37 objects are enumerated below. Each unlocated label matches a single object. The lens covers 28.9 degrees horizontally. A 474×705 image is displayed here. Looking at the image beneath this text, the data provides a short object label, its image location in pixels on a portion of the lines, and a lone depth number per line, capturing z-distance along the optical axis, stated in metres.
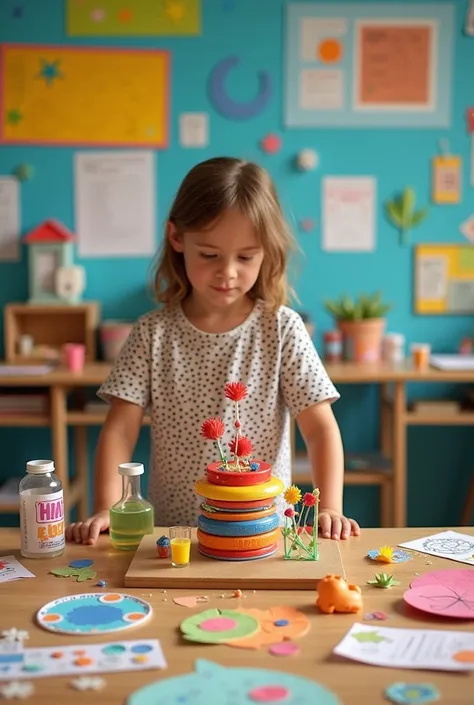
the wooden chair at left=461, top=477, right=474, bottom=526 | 3.24
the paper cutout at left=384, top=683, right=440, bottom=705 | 0.89
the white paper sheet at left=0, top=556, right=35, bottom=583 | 1.25
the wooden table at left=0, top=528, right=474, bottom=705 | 0.92
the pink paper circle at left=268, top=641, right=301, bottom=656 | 0.99
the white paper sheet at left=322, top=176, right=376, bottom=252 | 3.24
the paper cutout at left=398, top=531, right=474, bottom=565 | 1.31
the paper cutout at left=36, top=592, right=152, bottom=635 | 1.06
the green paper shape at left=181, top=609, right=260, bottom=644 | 1.03
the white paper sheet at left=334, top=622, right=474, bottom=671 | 0.96
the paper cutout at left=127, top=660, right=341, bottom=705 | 0.89
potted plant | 3.05
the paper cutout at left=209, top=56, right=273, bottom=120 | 3.19
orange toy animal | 1.11
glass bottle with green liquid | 1.36
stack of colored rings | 1.24
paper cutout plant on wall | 3.23
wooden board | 1.19
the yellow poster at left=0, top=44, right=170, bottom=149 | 3.18
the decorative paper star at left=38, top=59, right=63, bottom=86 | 3.18
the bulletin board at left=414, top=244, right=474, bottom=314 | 3.26
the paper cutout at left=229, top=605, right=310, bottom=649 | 1.02
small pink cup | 2.97
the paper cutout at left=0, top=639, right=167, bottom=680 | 0.96
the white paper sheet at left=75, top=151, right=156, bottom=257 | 3.22
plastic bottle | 1.31
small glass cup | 1.24
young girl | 1.61
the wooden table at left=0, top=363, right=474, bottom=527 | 2.83
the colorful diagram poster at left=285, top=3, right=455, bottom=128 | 3.16
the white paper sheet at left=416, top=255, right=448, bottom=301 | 3.26
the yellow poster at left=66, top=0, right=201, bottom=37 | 3.15
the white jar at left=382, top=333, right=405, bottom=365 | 3.11
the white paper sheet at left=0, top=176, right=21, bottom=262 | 3.24
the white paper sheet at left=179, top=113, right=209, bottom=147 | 3.21
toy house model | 3.18
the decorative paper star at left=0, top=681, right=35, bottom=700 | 0.91
